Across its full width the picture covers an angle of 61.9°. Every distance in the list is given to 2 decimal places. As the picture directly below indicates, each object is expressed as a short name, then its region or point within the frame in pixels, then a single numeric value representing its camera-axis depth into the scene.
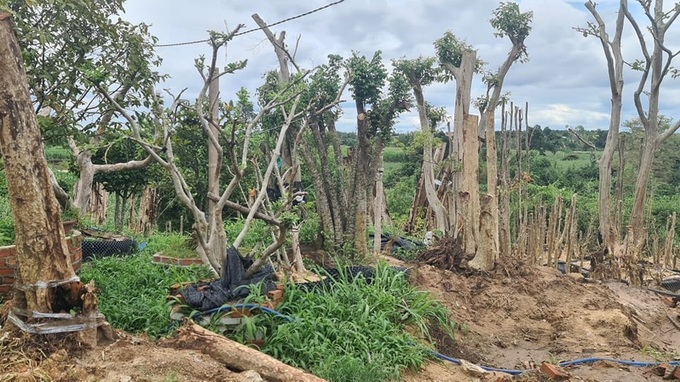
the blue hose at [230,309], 4.42
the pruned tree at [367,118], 7.19
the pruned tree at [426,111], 8.53
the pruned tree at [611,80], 10.22
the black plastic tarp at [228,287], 4.51
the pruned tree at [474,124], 7.40
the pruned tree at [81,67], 5.04
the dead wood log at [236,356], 3.37
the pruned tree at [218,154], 4.71
